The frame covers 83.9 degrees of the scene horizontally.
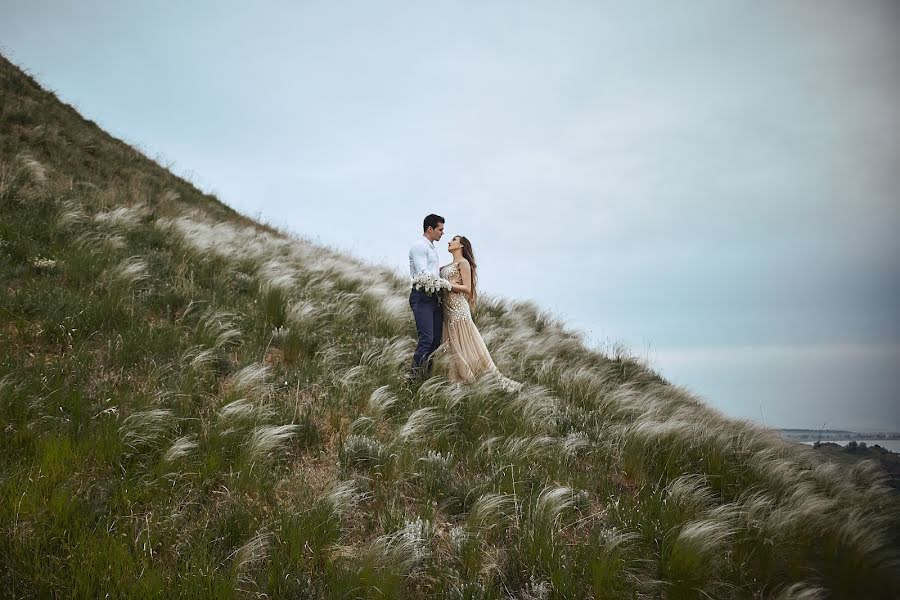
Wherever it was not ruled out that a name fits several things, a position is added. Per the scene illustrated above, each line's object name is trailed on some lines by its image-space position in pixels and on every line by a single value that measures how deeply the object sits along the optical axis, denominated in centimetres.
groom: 660
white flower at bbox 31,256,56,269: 663
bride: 703
